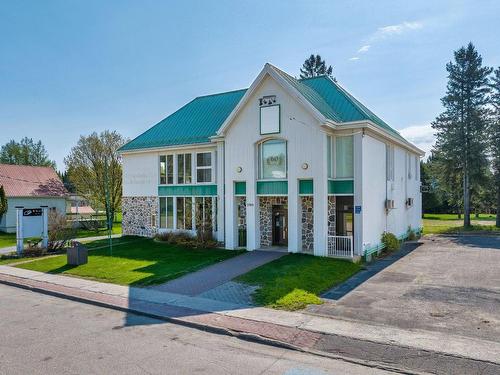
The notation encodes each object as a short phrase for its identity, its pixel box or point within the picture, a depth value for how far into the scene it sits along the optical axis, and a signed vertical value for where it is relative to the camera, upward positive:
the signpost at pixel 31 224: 20.73 -1.33
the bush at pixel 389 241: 20.36 -2.31
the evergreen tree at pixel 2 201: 34.09 -0.18
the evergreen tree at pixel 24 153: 72.62 +8.57
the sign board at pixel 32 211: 20.83 -0.66
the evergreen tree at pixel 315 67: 47.50 +15.72
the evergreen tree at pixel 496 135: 34.28 +5.28
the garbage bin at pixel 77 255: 17.56 -2.51
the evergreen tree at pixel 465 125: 33.78 +6.25
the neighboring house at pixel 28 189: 37.28 +1.03
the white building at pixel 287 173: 17.78 +1.27
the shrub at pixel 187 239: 21.30 -2.34
